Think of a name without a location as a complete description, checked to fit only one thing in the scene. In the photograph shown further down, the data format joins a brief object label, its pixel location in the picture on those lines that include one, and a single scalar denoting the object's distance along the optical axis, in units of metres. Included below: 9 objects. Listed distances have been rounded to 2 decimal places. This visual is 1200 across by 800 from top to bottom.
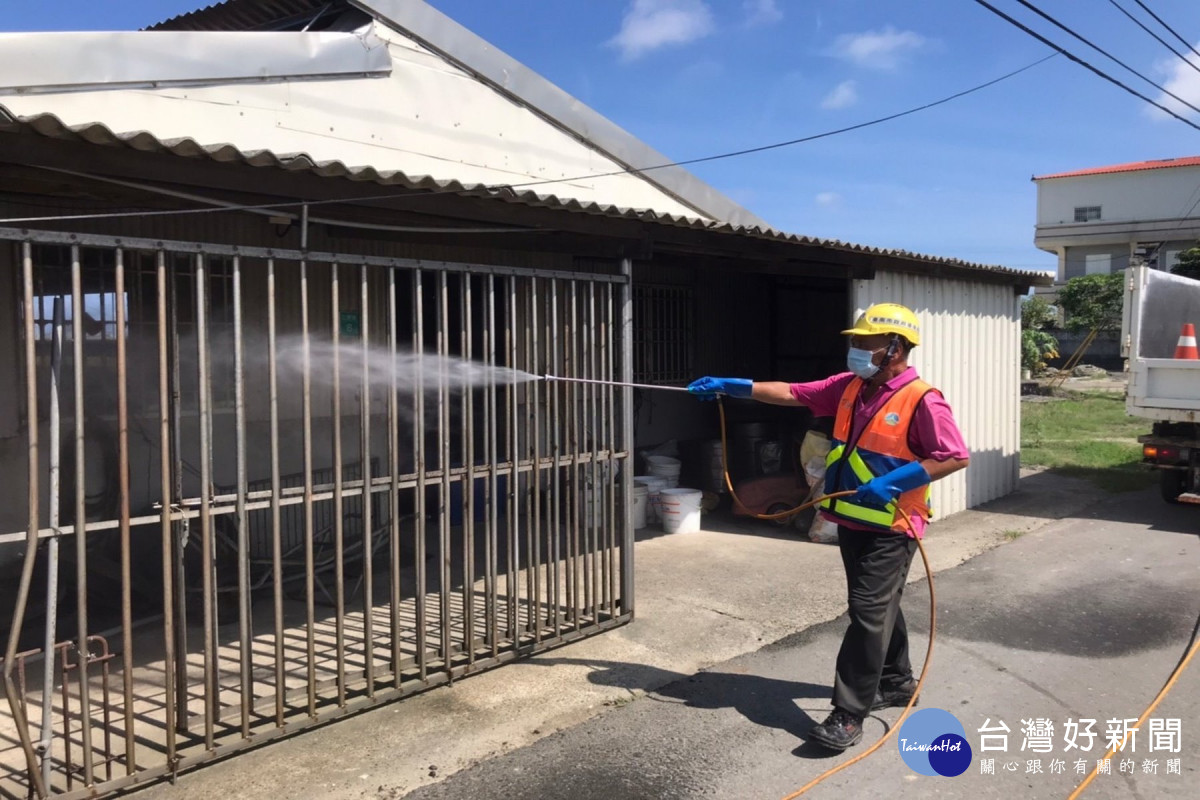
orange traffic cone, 9.75
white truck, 9.37
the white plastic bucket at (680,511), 8.91
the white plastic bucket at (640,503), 9.15
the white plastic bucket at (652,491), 9.18
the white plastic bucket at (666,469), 9.62
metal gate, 3.72
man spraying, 4.14
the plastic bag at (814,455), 8.66
